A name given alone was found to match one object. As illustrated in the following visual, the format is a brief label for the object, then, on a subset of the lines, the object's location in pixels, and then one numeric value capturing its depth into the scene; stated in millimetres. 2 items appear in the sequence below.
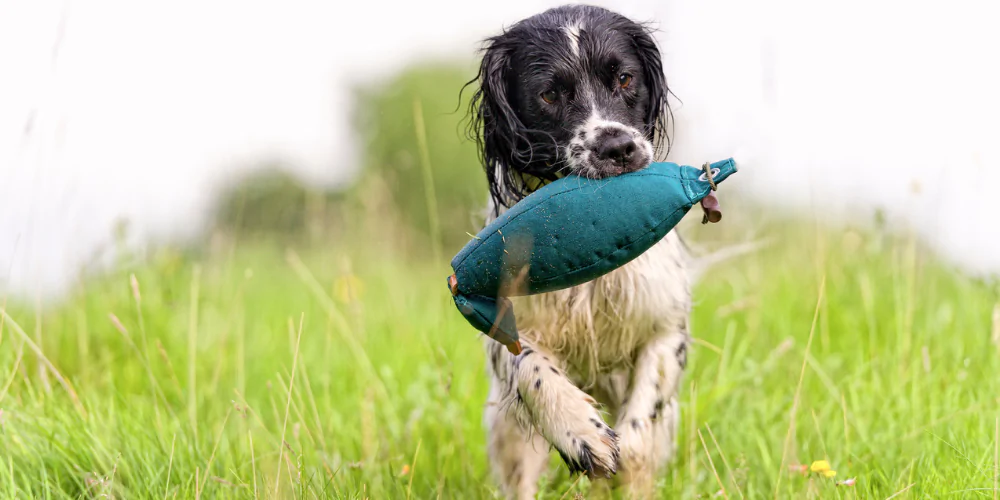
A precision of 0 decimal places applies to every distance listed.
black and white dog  5223
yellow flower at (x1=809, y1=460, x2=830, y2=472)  4937
